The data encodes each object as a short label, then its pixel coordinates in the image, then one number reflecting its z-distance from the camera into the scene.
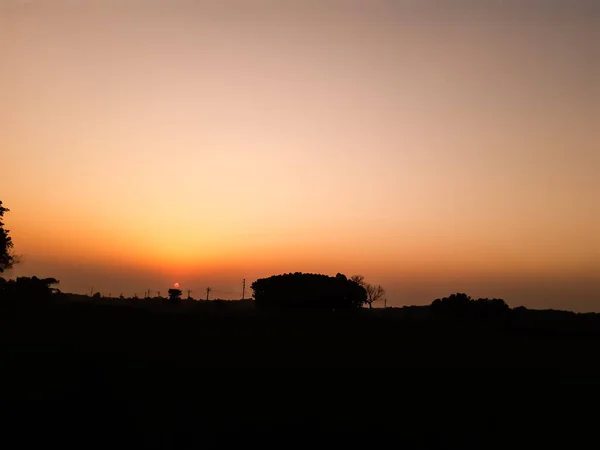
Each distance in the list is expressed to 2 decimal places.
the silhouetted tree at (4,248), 44.34
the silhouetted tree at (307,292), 77.94
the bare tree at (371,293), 122.15
